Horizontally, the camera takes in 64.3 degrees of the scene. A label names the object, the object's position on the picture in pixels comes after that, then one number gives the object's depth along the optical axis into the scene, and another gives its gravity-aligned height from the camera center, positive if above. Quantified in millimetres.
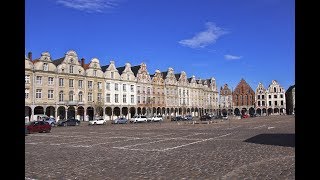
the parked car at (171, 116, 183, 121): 57620 -4191
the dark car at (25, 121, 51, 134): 27684 -2799
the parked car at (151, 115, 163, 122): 54250 -4066
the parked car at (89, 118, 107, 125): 43255 -3599
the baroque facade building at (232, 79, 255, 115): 99948 +384
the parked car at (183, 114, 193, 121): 60258 -4376
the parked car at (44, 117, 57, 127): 40631 -3201
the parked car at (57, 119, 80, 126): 41102 -3490
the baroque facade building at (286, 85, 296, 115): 98575 -1426
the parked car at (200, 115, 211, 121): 52661 -3838
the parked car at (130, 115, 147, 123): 51288 -3823
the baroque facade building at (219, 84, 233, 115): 99448 -317
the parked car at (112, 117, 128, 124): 47639 -3859
